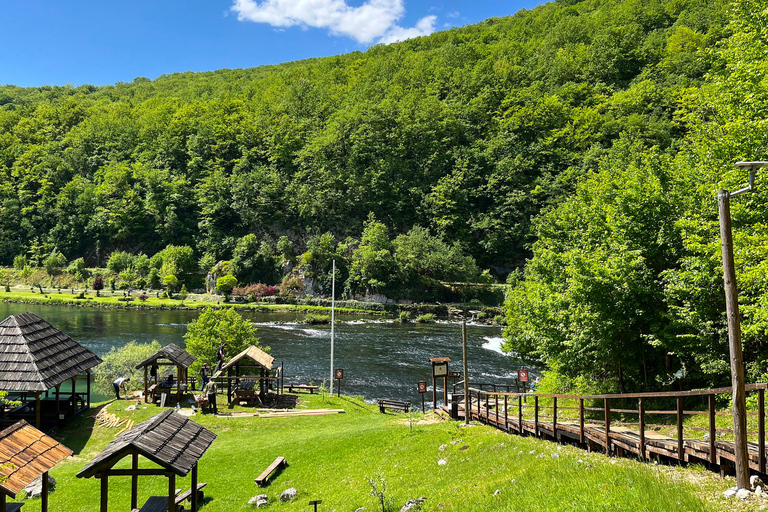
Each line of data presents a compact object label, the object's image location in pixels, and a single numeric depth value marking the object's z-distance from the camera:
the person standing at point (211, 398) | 21.31
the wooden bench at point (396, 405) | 24.64
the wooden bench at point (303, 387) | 28.02
